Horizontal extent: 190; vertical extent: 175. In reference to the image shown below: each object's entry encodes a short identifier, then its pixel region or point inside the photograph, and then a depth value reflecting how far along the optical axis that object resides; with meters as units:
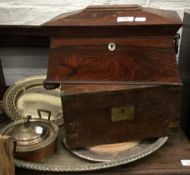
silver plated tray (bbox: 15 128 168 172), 0.83
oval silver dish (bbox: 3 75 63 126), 1.12
